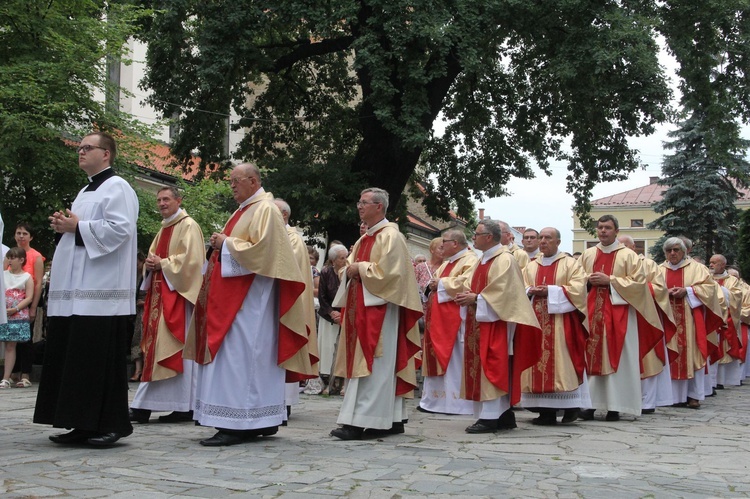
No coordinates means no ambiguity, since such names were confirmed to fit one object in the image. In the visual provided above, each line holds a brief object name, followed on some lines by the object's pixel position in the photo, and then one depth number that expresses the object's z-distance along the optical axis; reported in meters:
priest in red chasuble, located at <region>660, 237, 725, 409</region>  12.27
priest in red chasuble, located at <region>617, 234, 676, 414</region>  11.01
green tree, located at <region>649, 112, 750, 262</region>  39.75
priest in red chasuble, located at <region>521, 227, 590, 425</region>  9.44
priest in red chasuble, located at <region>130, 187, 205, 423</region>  8.47
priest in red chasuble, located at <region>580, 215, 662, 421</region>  10.21
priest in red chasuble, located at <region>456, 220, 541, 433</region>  8.65
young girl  11.89
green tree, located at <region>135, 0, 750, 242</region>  17.48
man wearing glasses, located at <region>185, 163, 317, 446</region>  7.22
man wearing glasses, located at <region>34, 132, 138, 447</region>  6.68
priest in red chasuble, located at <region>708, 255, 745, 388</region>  16.12
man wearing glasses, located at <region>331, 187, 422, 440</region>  7.87
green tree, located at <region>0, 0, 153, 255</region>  14.03
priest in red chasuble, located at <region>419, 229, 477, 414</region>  10.41
